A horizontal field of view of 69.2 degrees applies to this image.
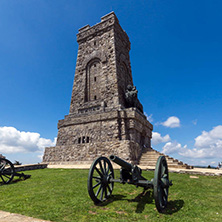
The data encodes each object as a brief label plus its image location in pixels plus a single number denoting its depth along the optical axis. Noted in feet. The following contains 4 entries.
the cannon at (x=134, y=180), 11.61
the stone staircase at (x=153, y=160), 39.84
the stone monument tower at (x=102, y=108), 46.32
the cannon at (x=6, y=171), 23.79
